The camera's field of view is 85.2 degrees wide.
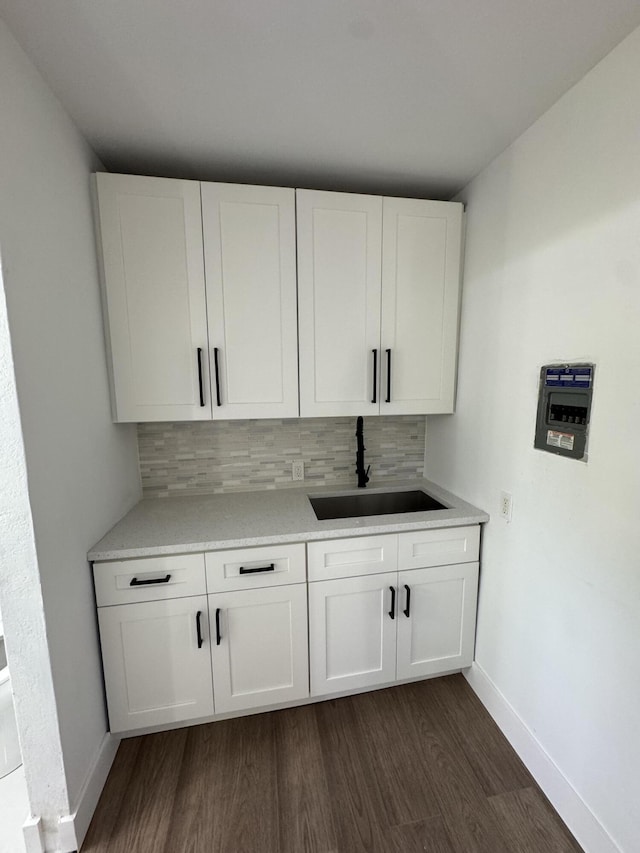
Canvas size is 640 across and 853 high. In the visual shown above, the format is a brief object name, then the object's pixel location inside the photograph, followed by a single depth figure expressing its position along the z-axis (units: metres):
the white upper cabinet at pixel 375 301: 1.61
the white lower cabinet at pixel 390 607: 1.54
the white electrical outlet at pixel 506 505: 1.48
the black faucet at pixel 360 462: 2.02
